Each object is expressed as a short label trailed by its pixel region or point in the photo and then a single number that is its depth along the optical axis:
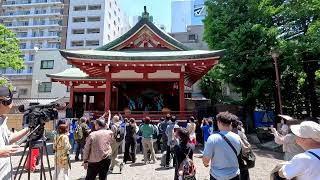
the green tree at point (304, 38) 18.27
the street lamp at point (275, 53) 15.62
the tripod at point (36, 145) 4.84
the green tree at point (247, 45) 20.06
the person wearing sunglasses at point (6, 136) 3.18
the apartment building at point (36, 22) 59.22
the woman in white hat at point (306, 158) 2.83
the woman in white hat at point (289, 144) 5.45
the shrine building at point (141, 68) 15.51
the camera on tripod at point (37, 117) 4.65
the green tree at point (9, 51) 20.92
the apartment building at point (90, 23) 56.31
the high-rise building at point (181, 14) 60.46
